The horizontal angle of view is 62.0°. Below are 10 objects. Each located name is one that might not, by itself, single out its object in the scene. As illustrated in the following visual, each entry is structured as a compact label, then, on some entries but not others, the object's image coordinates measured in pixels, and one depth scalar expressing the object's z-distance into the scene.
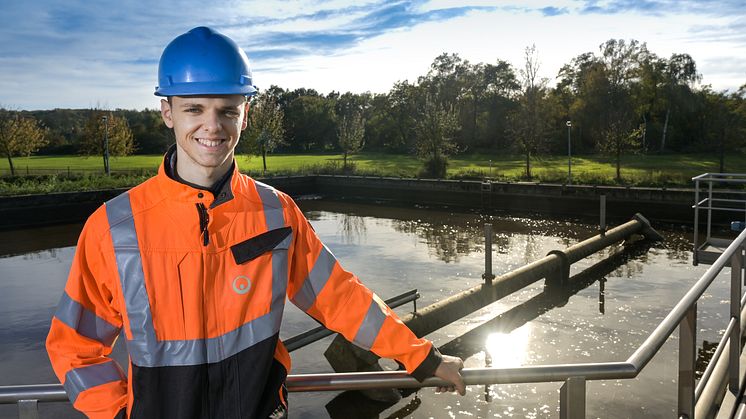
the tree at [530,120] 31.78
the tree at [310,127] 71.81
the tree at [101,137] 43.19
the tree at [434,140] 32.16
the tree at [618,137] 29.41
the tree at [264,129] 41.59
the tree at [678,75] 52.12
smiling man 1.79
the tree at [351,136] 39.62
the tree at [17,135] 39.09
